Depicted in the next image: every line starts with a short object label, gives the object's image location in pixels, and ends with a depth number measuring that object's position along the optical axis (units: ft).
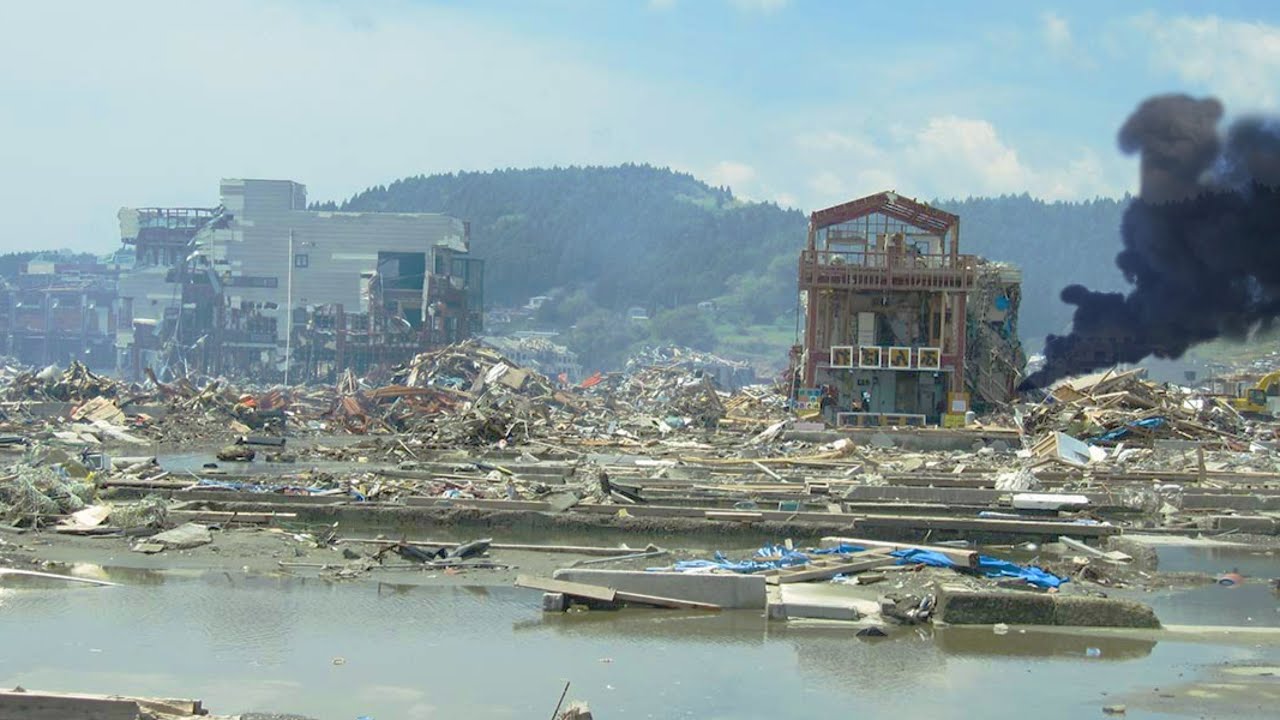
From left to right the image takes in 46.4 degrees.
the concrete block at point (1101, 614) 52.90
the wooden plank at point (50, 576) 60.29
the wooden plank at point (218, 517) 76.43
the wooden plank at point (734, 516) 77.77
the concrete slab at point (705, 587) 55.36
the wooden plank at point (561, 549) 68.03
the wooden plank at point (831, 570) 58.39
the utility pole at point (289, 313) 346.54
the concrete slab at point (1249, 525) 77.51
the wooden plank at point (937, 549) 60.78
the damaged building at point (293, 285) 326.24
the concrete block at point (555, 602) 55.47
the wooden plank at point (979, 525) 75.72
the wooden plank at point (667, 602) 55.31
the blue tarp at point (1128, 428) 121.49
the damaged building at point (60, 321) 445.78
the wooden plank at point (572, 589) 55.21
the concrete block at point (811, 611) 52.85
